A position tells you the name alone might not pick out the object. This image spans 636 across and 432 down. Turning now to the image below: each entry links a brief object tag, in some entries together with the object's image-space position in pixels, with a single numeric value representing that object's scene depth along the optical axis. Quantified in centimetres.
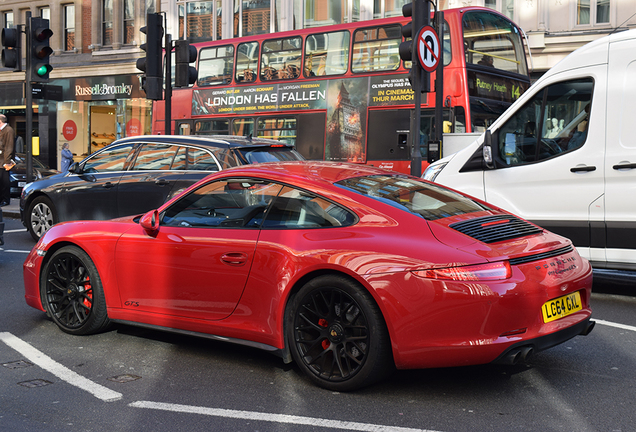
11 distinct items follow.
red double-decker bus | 1391
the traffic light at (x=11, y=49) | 1322
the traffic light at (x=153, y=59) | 1205
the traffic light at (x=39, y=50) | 1373
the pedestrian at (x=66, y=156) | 2761
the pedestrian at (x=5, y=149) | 1391
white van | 680
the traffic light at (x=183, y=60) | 1244
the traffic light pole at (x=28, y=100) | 1391
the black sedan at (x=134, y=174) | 905
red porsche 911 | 387
